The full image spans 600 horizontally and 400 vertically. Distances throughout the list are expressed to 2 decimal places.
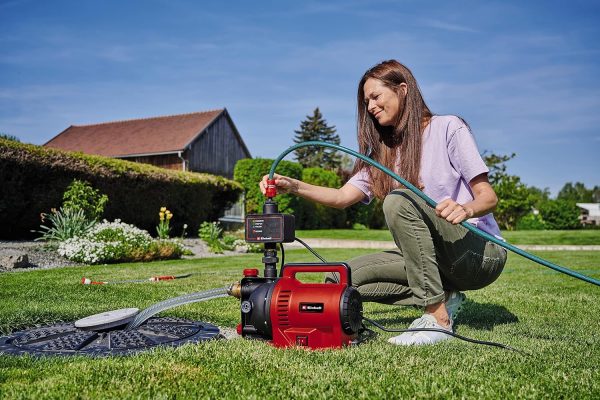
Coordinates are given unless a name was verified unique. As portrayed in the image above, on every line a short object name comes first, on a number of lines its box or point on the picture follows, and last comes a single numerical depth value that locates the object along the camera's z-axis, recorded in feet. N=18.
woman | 8.99
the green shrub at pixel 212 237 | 36.24
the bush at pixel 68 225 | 29.27
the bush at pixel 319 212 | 67.87
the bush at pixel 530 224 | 82.12
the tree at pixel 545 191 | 208.55
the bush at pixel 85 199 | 32.78
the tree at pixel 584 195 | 203.58
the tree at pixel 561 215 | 83.10
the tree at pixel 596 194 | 241.14
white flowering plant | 26.30
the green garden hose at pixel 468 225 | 7.84
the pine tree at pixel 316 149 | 172.86
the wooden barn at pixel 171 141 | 84.64
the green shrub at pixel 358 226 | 78.45
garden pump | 8.00
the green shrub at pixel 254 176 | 62.59
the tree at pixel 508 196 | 77.66
